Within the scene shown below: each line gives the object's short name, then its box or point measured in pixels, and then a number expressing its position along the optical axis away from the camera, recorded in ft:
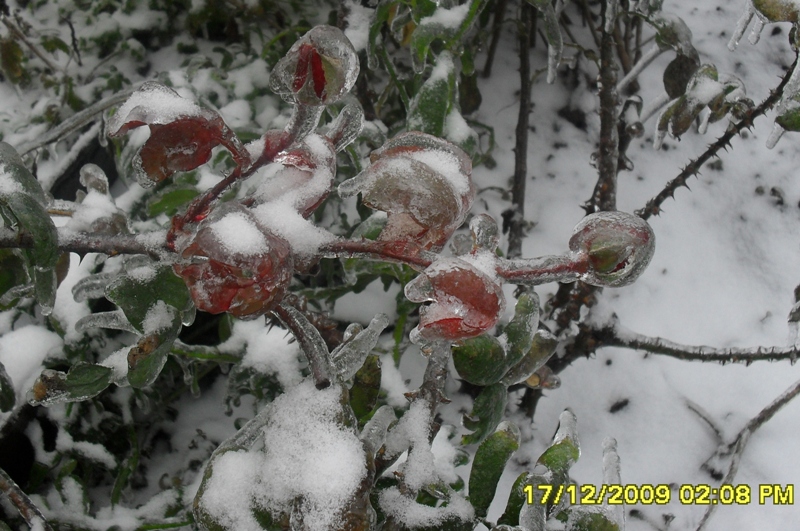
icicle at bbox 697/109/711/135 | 2.92
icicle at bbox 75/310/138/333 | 2.08
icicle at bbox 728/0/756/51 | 2.28
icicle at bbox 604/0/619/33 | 2.84
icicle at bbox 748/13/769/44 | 2.18
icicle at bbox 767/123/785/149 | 2.54
